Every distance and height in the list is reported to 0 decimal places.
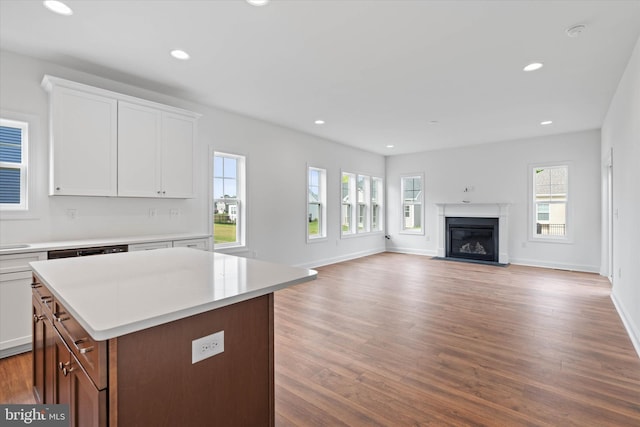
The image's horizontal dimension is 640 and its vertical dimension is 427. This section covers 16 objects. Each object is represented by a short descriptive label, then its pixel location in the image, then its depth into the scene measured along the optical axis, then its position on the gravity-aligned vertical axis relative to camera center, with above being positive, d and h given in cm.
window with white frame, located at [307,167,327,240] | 672 +21
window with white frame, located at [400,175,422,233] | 850 +27
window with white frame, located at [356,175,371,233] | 820 +29
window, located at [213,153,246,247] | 488 +20
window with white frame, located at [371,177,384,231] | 863 +25
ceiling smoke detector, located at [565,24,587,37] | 260 +152
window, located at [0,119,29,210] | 303 +47
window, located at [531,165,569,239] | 648 +27
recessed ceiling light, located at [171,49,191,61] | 303 +155
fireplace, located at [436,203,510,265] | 698 -9
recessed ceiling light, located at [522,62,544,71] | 328 +154
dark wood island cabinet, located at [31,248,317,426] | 102 -49
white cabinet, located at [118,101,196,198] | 354 +73
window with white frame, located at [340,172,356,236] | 761 +26
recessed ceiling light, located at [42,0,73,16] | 231 +153
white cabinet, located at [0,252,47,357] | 266 -76
